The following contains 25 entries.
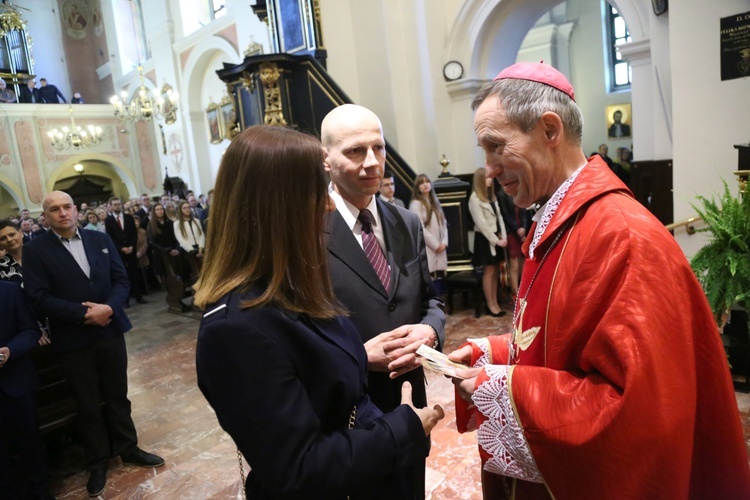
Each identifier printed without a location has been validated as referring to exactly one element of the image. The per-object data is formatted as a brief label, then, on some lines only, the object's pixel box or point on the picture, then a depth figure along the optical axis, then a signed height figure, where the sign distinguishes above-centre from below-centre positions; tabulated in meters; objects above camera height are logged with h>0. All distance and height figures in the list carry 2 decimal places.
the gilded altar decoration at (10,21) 16.27 +5.99
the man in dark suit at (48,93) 16.84 +3.72
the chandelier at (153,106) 10.92 +2.31
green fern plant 3.13 -0.72
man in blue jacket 3.06 -0.69
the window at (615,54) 13.66 +2.51
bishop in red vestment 1.04 -0.42
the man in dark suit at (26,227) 9.08 -0.28
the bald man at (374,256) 1.76 -0.29
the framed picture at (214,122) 14.34 +1.95
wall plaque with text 4.46 +0.80
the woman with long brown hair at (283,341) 0.99 -0.31
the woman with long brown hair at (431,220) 5.45 -0.54
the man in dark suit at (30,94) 16.62 +3.74
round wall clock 7.95 +1.47
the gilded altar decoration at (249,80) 6.80 +1.40
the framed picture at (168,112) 15.17 +2.44
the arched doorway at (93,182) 17.97 +0.82
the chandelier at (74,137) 14.25 +2.03
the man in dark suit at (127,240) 8.56 -0.66
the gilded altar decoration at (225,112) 13.69 +2.07
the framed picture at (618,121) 13.49 +0.76
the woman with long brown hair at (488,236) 5.53 -0.77
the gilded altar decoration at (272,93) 6.65 +1.19
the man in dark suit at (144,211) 10.46 -0.26
